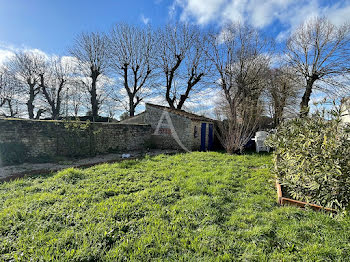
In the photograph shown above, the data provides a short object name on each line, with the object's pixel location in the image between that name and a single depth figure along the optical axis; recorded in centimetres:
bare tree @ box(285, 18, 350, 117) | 1087
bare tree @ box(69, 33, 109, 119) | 1681
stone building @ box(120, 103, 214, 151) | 1166
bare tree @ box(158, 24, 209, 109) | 1522
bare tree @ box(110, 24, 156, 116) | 1633
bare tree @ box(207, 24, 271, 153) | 1267
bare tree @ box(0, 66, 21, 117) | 2036
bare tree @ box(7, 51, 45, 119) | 1920
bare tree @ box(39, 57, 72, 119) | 2033
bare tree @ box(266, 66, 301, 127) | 1393
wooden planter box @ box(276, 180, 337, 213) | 300
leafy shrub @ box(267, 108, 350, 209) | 292
